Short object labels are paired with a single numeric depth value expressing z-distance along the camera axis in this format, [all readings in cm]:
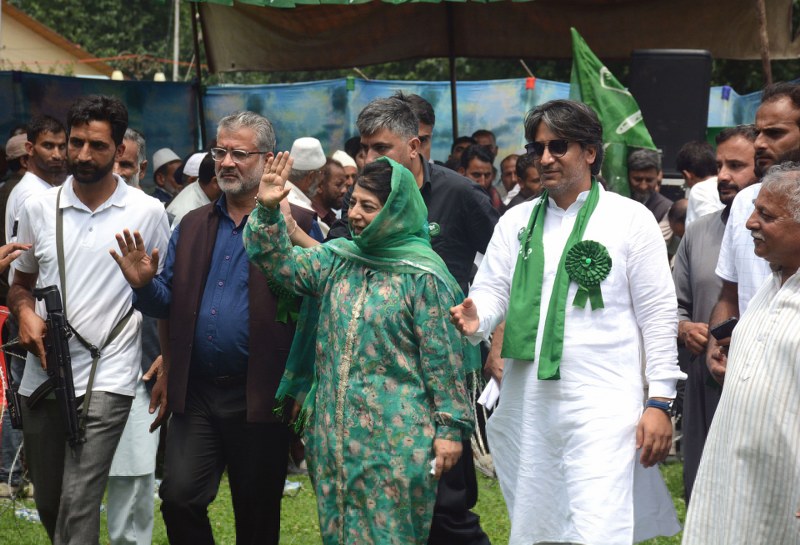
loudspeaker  1132
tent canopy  1303
